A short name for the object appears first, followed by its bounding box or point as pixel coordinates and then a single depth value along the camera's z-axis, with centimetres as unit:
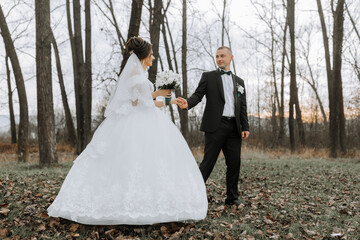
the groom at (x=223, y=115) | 521
